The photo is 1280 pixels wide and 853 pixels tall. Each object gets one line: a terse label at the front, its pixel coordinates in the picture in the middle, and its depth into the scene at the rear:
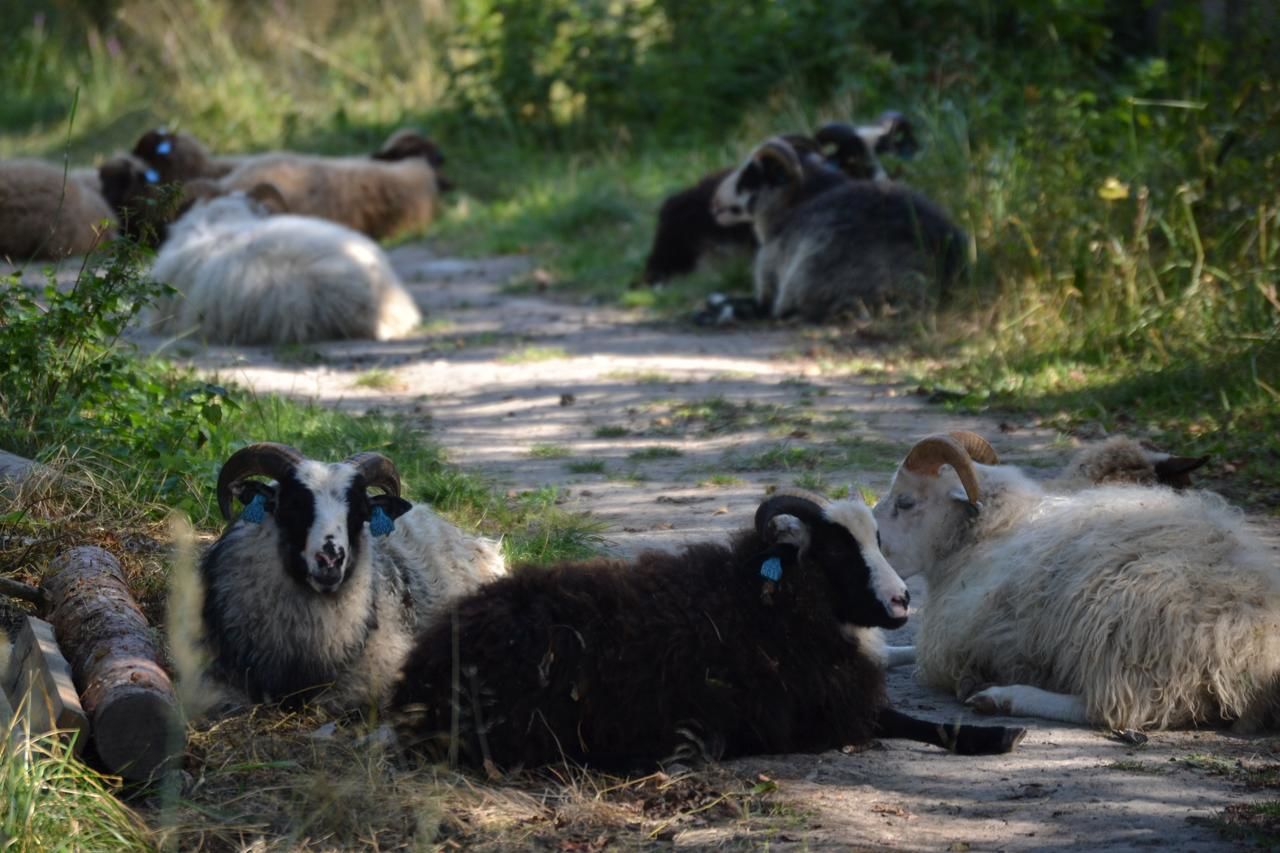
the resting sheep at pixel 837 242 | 24.42
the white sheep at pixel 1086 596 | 10.84
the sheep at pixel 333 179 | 32.56
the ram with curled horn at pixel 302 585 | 10.97
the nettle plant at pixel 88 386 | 13.93
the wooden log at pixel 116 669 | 9.43
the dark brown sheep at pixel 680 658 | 10.03
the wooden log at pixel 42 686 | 9.27
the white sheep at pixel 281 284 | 24.00
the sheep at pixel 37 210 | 30.69
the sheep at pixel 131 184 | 27.94
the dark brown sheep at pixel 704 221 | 28.59
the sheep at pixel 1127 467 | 13.34
